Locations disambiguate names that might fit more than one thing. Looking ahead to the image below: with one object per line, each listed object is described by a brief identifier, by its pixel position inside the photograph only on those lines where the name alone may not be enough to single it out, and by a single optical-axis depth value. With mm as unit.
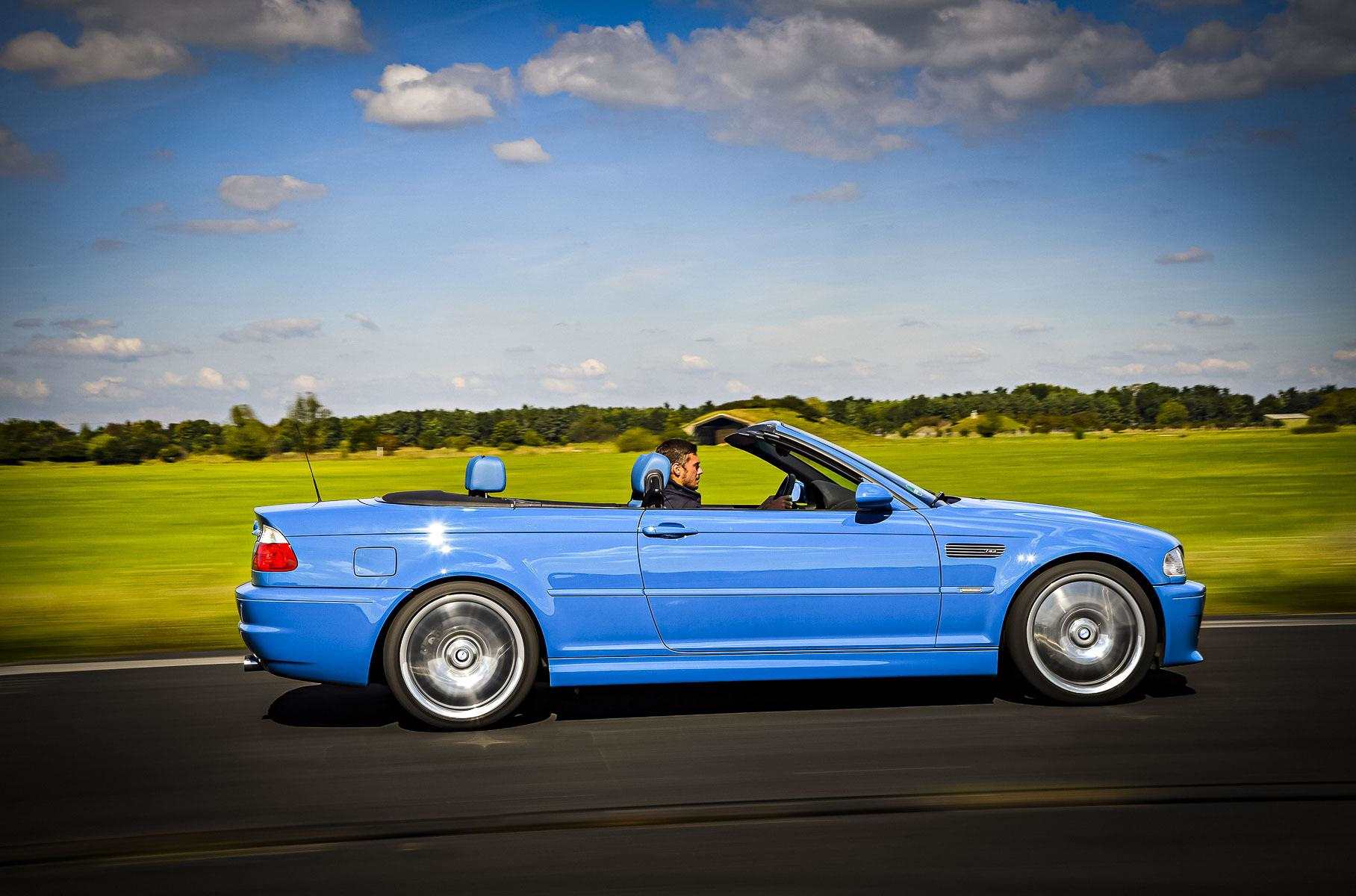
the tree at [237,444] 55212
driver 6527
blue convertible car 5902
